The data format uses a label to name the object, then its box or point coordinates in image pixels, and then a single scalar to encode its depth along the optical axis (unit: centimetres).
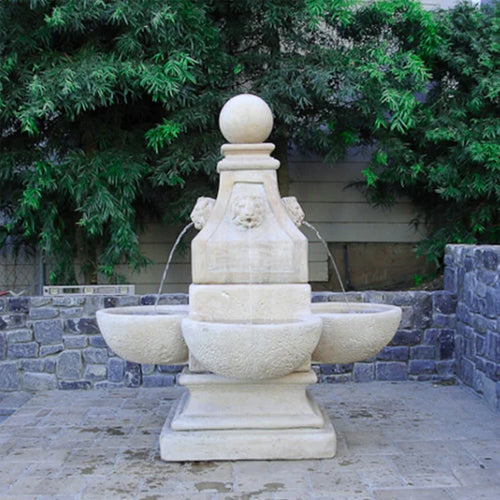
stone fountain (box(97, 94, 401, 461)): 343
